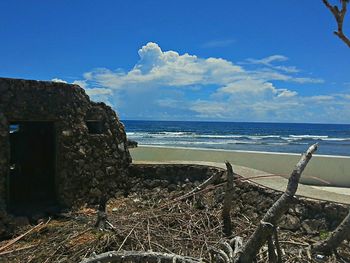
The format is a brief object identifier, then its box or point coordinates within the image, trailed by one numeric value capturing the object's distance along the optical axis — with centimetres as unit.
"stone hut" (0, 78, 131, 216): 764
